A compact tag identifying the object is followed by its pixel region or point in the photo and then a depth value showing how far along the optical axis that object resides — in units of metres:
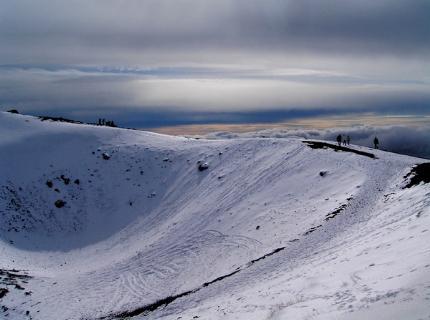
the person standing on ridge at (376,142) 53.59
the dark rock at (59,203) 46.56
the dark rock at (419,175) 30.09
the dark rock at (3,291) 28.39
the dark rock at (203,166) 50.22
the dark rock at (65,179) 49.81
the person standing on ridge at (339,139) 53.44
